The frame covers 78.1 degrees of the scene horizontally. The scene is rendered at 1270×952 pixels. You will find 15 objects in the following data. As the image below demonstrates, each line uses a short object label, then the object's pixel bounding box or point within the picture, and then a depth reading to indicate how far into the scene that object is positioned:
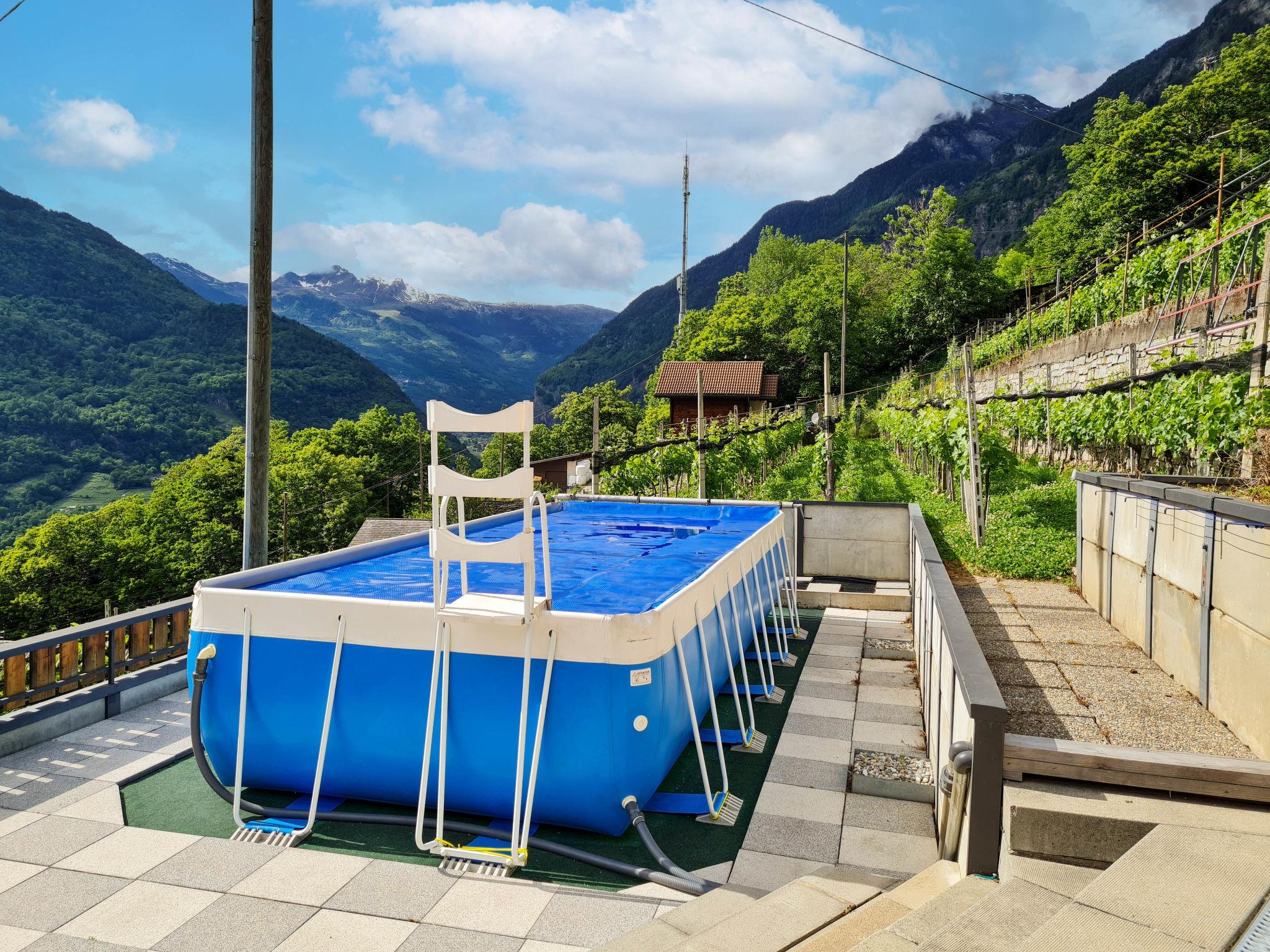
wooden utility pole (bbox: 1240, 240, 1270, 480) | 6.15
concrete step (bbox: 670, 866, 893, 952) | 2.19
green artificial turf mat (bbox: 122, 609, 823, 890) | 3.27
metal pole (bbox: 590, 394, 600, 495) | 11.12
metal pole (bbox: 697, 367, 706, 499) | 11.21
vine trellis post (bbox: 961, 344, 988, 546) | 8.27
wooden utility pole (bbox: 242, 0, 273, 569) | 5.57
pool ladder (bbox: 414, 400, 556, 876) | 3.17
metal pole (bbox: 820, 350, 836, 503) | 11.55
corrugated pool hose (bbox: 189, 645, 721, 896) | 3.04
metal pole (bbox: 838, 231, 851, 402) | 17.84
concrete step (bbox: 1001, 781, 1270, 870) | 2.26
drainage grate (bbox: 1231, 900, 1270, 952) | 1.57
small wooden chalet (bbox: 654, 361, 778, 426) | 42.09
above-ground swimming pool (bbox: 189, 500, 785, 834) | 3.35
